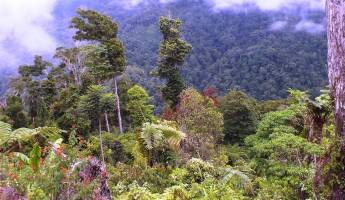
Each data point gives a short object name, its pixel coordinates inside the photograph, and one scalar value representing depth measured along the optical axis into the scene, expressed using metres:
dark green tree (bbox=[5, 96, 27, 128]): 23.02
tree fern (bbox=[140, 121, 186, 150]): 13.17
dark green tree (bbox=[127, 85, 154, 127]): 23.01
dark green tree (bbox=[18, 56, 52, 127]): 23.33
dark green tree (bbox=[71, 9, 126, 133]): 21.02
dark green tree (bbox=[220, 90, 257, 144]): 22.84
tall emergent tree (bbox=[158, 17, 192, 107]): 22.48
